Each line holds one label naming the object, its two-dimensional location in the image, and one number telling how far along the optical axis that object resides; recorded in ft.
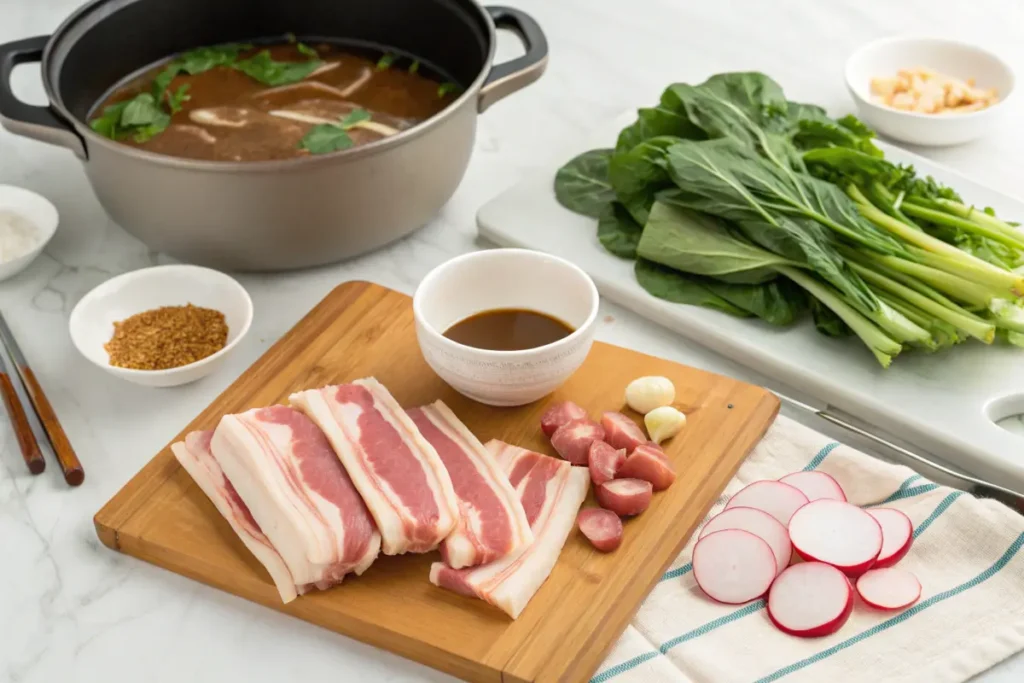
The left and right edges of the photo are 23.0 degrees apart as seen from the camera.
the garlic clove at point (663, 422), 4.32
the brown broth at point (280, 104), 4.74
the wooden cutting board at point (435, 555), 4.02
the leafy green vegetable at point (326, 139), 4.72
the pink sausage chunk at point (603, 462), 4.21
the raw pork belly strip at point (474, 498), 4.07
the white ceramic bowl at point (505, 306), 4.28
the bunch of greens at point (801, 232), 4.52
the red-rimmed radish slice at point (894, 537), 4.13
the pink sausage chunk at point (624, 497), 4.17
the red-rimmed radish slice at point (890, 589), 4.07
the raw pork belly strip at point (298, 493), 4.04
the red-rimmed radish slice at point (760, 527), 4.12
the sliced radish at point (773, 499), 4.19
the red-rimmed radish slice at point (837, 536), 4.10
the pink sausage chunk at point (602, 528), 4.13
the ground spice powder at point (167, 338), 4.51
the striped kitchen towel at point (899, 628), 4.01
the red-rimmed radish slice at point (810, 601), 4.04
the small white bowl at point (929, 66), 5.11
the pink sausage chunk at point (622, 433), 4.28
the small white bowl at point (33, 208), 4.88
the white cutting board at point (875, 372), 4.37
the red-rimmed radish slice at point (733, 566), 4.09
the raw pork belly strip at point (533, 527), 4.04
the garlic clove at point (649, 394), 4.36
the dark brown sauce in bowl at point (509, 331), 4.41
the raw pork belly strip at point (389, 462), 4.07
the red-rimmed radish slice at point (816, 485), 4.22
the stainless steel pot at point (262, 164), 4.49
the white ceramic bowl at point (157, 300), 4.53
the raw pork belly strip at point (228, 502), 4.08
